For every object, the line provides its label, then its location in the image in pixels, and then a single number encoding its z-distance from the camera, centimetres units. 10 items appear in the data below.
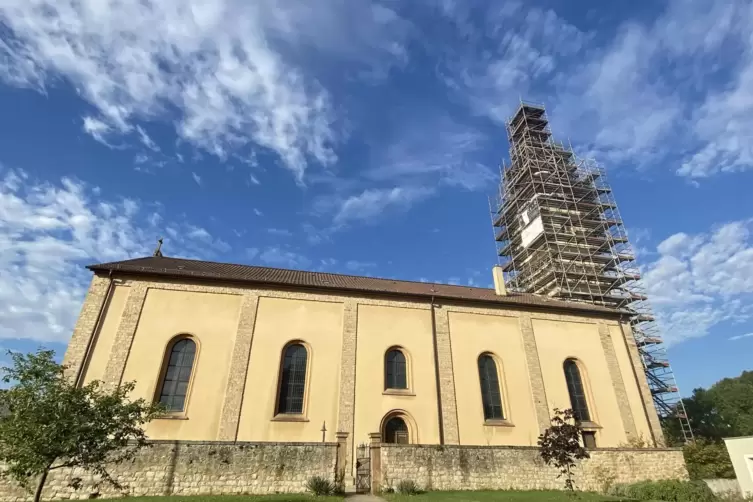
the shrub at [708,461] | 2014
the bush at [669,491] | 1533
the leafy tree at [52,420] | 1007
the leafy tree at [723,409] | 4897
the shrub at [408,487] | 1450
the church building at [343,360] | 1908
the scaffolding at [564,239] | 3681
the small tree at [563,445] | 1505
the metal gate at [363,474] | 1513
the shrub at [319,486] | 1408
